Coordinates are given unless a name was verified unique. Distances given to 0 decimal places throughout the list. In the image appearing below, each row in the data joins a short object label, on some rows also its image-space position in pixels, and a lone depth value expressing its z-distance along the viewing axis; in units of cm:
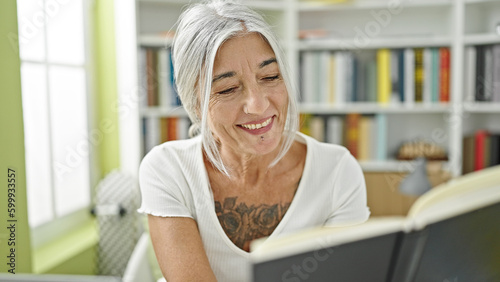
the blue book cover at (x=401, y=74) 141
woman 60
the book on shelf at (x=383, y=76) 141
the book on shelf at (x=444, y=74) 142
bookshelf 137
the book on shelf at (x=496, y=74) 134
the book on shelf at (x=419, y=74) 141
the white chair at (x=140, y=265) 77
